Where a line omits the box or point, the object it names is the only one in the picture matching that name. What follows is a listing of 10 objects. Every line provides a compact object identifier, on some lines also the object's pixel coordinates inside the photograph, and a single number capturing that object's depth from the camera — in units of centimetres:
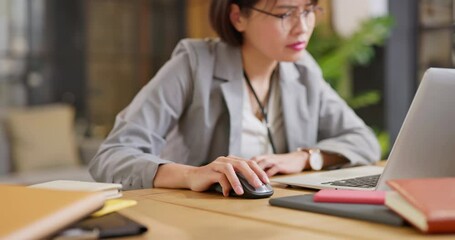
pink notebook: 93
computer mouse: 108
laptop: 102
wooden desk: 79
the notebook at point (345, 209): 83
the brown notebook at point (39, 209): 68
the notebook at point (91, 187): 99
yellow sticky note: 85
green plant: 352
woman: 157
